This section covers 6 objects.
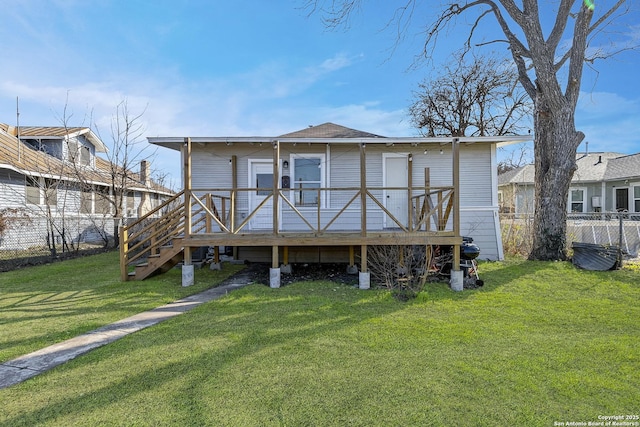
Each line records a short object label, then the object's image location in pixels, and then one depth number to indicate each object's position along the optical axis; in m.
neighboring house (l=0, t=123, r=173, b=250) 11.69
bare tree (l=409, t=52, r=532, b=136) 17.95
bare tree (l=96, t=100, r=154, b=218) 13.55
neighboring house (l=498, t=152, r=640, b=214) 16.86
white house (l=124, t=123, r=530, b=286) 9.16
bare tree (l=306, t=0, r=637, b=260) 8.79
